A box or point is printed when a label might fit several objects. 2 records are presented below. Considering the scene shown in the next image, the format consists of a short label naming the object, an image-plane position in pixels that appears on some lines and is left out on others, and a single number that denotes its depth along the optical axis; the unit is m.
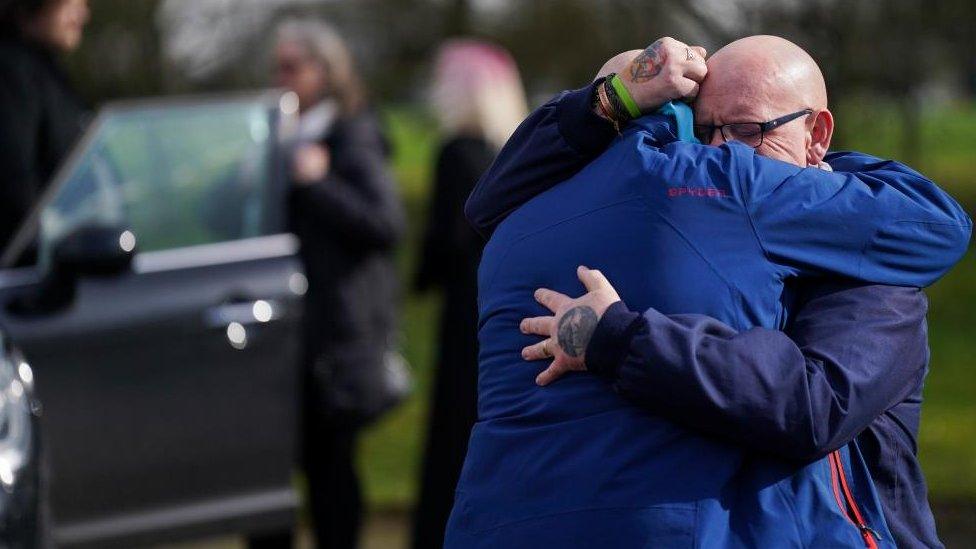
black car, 8.30
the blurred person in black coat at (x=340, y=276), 9.54
